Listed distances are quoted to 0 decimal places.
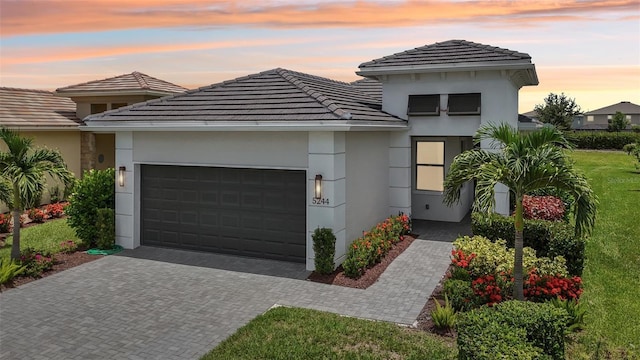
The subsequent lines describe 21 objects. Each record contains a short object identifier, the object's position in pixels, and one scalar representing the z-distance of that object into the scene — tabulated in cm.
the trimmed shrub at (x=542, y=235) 1016
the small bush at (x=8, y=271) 1036
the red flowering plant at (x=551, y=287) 888
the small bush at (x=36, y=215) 1739
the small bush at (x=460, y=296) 874
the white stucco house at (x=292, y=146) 1148
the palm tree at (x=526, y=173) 781
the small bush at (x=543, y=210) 1389
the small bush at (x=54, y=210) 1830
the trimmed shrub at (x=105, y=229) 1313
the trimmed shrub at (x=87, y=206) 1330
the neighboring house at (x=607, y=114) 8812
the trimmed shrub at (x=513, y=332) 569
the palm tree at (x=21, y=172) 1119
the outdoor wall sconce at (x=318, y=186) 1117
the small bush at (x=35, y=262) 1104
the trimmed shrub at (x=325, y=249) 1088
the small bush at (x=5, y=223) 1603
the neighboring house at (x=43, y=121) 1953
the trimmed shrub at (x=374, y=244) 1085
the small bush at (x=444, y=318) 808
